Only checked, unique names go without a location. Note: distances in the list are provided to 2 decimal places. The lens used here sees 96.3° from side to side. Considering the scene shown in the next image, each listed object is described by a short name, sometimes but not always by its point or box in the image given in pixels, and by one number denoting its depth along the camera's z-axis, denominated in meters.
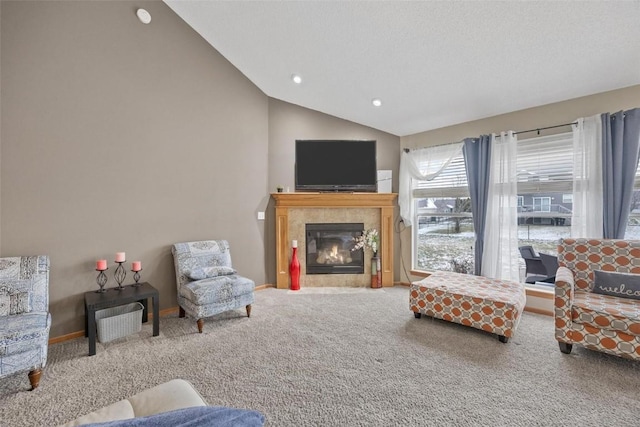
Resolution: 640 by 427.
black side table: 2.39
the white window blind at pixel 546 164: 3.27
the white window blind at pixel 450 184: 4.08
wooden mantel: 4.23
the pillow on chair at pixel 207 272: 3.08
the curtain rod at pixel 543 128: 3.15
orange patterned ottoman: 2.57
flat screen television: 4.21
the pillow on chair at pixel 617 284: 2.46
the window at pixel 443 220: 4.13
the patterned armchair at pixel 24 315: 1.84
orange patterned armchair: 2.13
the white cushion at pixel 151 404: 1.05
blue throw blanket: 0.73
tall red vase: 4.13
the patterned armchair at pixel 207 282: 2.83
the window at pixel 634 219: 2.92
